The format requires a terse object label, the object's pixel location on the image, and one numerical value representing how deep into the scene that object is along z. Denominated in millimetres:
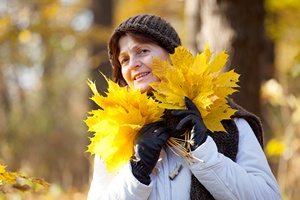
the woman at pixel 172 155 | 3949
